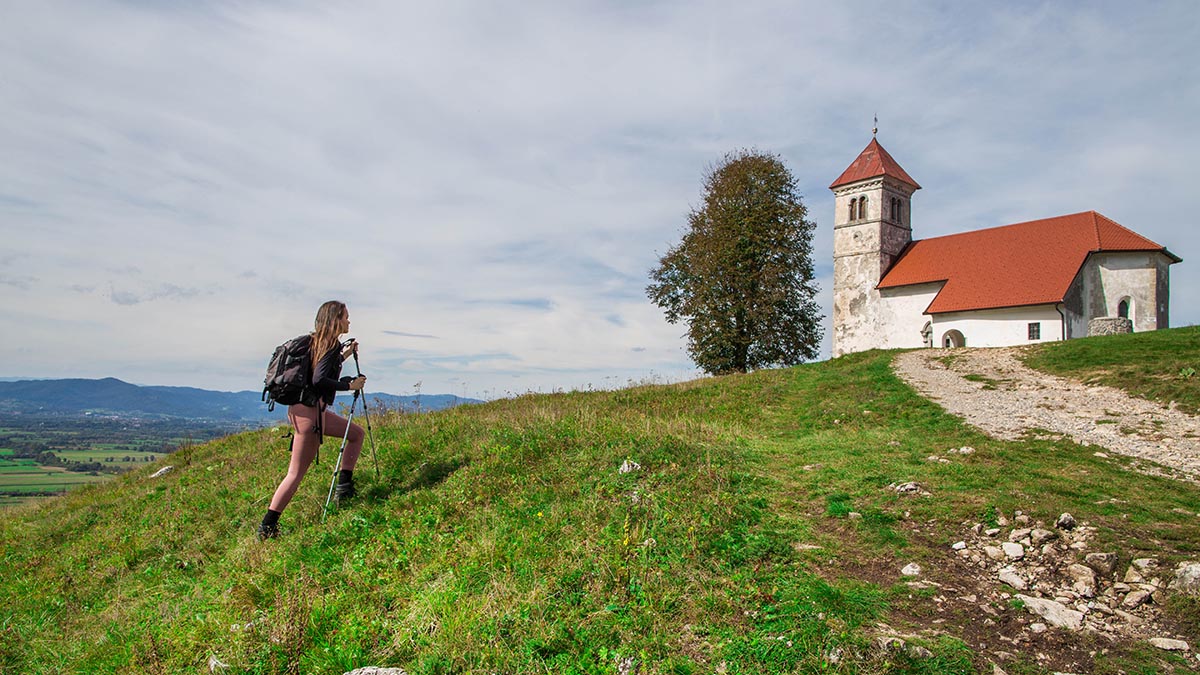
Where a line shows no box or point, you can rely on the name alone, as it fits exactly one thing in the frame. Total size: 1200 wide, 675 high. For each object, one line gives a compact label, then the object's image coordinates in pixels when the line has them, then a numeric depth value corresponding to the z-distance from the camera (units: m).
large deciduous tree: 33.88
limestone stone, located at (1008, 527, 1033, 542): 5.75
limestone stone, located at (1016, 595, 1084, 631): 4.50
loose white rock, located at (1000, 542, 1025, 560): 5.48
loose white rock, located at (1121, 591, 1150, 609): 4.70
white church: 30.06
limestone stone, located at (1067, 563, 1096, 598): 4.88
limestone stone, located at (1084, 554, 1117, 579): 5.11
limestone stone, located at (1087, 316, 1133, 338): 24.16
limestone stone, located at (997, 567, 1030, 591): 5.04
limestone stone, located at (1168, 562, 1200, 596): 4.72
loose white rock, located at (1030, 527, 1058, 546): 5.65
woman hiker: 7.04
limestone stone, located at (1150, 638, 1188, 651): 4.18
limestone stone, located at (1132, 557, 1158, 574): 5.04
